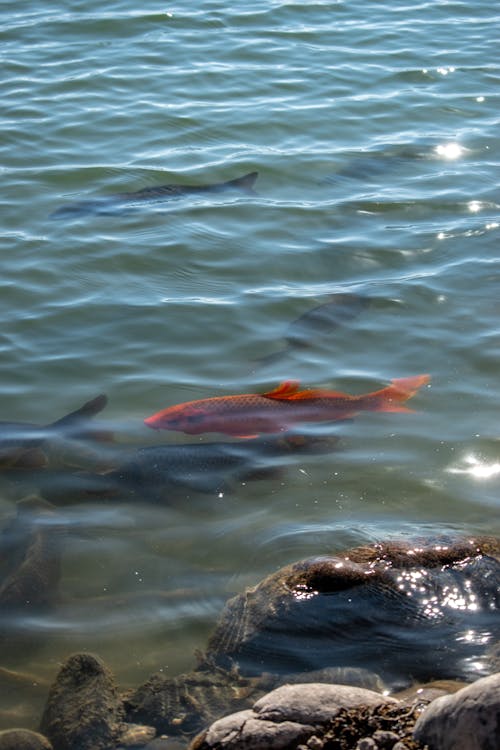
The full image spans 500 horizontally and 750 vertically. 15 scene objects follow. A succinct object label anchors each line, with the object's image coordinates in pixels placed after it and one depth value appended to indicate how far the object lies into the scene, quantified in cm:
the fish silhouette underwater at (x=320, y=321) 721
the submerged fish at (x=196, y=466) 562
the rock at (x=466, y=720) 305
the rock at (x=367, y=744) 330
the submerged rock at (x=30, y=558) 479
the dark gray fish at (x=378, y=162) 1012
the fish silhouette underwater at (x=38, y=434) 587
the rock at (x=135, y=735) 390
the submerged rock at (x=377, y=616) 420
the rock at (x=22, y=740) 384
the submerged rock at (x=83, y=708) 392
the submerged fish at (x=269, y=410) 607
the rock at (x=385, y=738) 331
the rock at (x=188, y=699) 397
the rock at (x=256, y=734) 342
